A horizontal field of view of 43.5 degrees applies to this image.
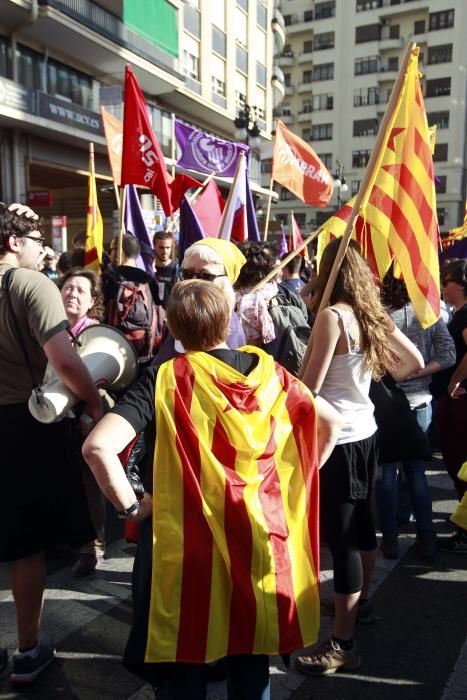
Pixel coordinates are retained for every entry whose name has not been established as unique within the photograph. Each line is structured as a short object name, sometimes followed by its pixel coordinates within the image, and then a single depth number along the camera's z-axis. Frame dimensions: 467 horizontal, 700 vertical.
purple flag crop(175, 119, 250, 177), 7.56
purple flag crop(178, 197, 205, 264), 5.01
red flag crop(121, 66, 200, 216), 5.43
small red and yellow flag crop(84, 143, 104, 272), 5.99
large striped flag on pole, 2.93
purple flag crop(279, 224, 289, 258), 12.72
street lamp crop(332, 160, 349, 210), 21.72
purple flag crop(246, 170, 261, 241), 5.89
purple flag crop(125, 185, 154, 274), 6.01
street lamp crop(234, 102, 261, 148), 13.16
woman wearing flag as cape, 1.73
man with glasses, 2.28
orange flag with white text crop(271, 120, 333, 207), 7.22
